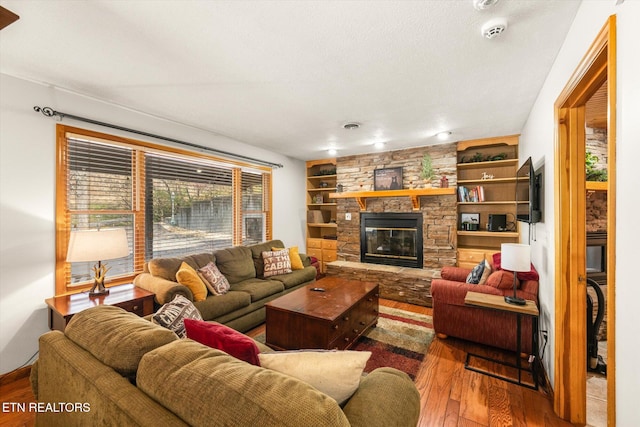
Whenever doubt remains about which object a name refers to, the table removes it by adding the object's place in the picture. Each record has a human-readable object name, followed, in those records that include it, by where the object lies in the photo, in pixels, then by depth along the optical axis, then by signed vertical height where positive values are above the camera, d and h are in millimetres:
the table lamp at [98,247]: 2250 -284
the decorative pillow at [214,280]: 3039 -751
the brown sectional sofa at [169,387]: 733 -551
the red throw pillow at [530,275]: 2533 -577
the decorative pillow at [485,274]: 2822 -635
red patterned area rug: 2486 -1342
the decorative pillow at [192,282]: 2764 -702
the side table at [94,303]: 2125 -736
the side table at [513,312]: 2184 -788
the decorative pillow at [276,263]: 3898 -718
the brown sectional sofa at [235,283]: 2678 -879
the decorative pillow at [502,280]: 2551 -629
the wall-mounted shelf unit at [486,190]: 4250 +374
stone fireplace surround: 4242 -182
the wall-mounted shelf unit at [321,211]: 5789 +48
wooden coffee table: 2330 -956
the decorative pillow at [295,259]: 4266 -717
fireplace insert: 4770 -465
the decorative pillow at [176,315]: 1549 -602
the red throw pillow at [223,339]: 1125 -556
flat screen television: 2445 +188
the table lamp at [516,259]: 2223 -372
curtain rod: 2433 +900
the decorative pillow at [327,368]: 973 -568
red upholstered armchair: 2523 -1002
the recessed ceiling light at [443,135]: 3920 +1138
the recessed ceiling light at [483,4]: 1432 +1103
